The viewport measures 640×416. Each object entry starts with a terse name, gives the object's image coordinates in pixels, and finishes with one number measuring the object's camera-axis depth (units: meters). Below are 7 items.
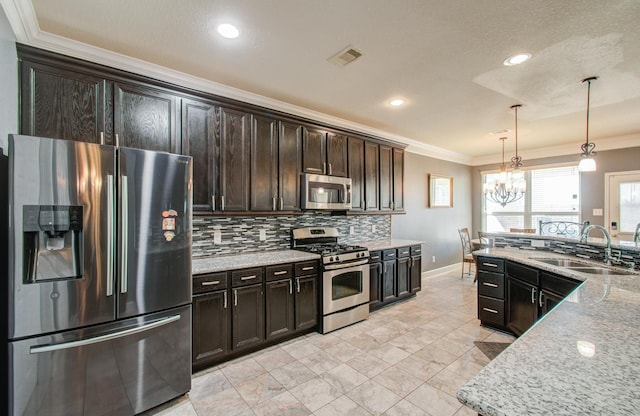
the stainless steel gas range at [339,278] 3.17
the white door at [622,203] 4.61
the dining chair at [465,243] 5.74
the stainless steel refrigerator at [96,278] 1.57
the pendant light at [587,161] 2.84
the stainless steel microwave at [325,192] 3.38
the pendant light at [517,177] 3.93
